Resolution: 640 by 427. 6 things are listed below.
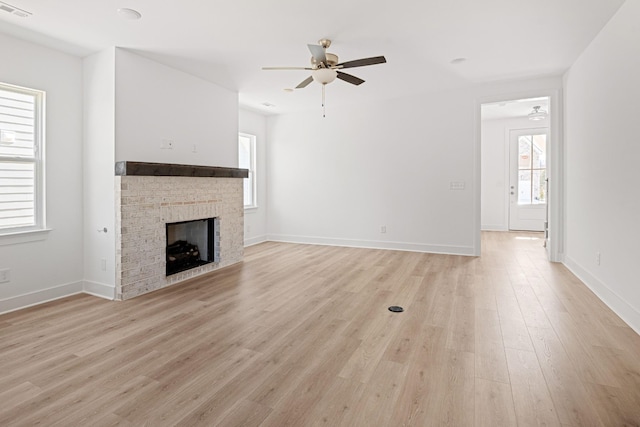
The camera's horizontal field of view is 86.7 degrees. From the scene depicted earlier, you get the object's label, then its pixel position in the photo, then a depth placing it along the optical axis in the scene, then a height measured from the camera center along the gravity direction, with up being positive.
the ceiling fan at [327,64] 3.31 +1.43
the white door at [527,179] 8.38 +0.60
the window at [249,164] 6.95 +0.79
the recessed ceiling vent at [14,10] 2.79 +1.61
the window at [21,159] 3.30 +0.41
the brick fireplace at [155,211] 3.62 -0.12
